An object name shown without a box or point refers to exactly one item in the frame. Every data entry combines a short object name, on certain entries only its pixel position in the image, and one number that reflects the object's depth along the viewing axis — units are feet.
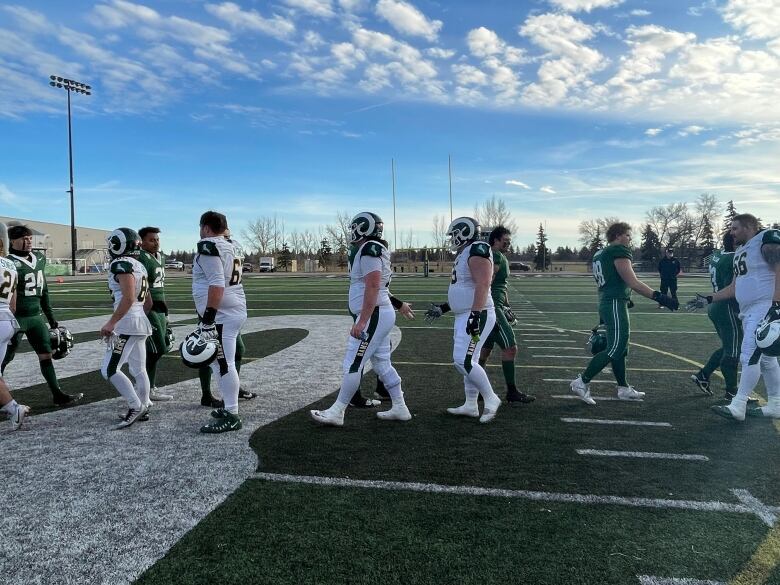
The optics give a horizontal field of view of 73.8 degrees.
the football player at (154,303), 19.66
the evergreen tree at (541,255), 242.17
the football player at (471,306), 16.19
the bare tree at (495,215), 227.61
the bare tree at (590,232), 279.28
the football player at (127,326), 16.11
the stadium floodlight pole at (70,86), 135.03
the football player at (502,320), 19.15
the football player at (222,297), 14.98
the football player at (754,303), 16.30
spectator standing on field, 57.26
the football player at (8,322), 15.31
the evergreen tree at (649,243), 250.98
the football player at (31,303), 18.06
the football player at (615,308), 18.97
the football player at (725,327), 19.45
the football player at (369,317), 15.60
